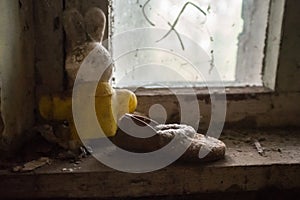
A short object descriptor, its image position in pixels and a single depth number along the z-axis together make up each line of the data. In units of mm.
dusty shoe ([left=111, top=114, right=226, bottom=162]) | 839
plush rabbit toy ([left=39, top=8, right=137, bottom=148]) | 809
